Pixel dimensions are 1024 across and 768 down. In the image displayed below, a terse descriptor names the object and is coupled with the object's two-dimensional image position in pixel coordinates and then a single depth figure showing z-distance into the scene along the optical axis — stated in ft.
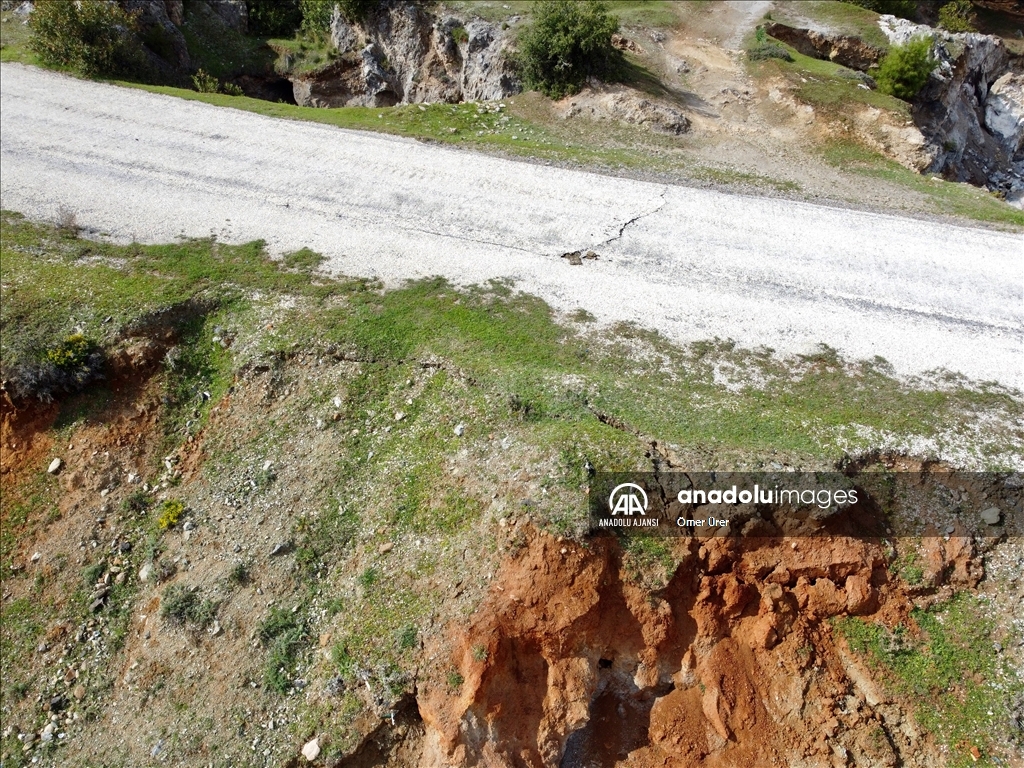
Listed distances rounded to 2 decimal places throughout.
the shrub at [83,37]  68.23
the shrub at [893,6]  86.13
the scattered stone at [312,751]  27.99
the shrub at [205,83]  72.69
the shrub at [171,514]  34.91
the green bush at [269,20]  90.89
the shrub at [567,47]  66.28
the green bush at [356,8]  80.28
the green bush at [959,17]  93.08
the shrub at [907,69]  68.85
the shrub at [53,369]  37.17
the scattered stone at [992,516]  30.73
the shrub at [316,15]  86.74
